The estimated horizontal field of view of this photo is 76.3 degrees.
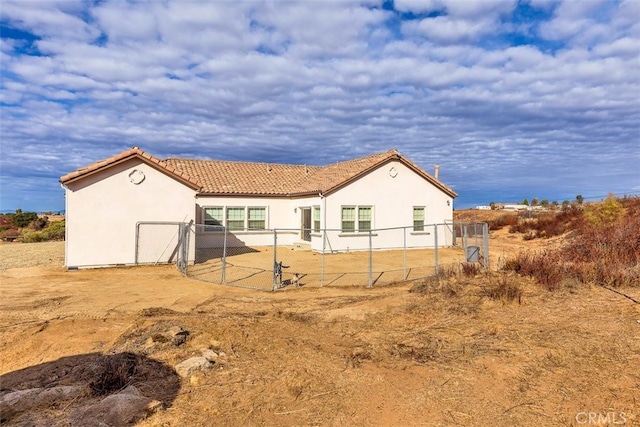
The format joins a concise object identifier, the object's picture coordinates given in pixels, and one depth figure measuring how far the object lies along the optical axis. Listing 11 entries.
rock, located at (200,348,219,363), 5.99
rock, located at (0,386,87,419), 4.52
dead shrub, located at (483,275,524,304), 8.95
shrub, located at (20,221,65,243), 31.42
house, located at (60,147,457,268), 15.76
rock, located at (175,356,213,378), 5.51
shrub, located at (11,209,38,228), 43.41
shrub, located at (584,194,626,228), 22.96
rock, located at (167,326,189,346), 6.63
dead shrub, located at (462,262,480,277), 11.73
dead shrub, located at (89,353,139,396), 5.05
